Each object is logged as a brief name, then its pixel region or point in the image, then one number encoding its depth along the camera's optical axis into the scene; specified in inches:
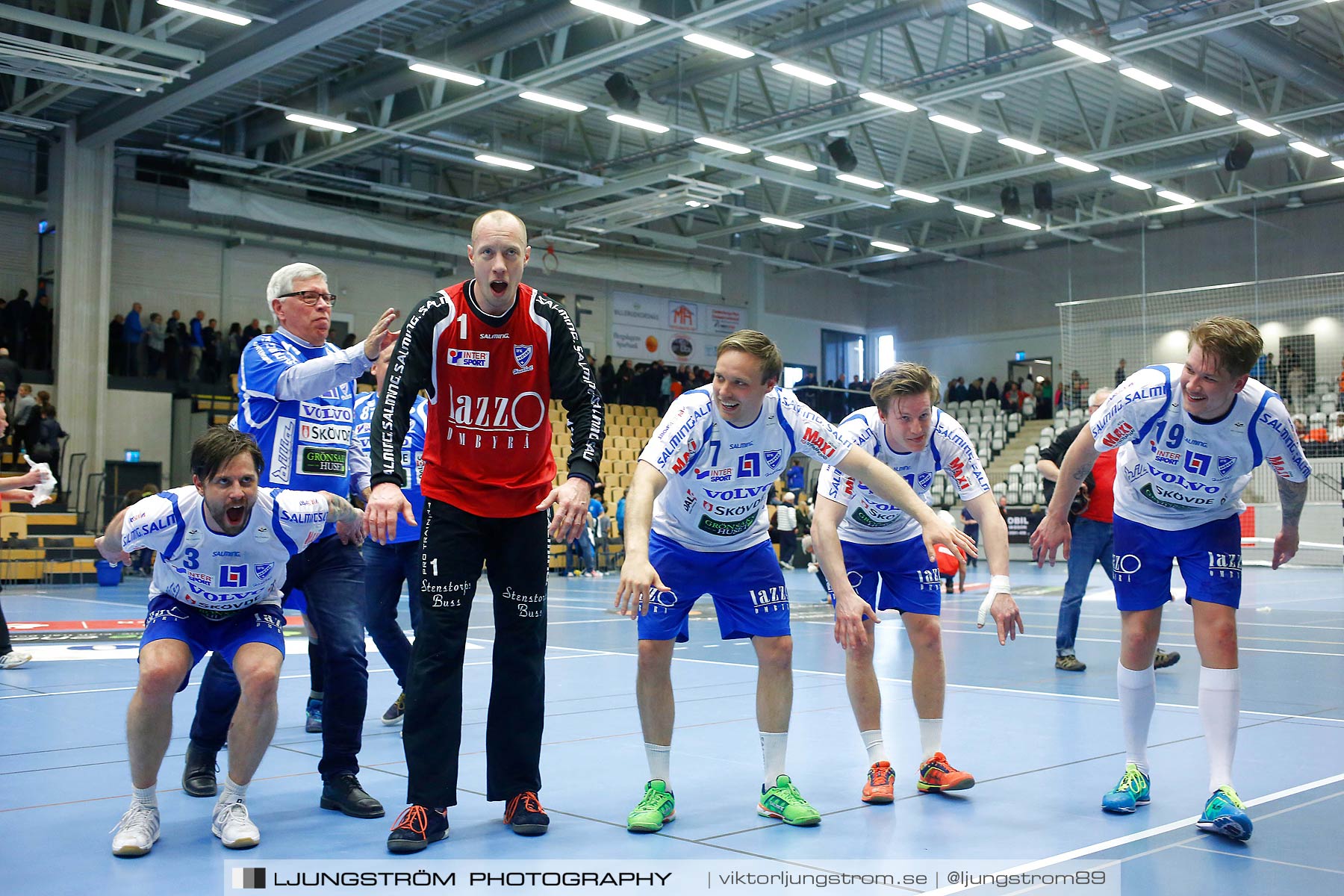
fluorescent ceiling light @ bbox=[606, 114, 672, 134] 784.3
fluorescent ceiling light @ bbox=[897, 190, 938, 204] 991.6
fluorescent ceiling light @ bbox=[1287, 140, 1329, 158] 911.7
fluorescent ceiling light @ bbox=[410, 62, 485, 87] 693.3
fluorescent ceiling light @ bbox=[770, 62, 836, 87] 717.3
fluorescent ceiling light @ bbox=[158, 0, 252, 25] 599.1
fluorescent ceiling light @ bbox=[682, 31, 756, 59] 656.4
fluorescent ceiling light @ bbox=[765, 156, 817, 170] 904.3
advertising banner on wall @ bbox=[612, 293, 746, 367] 1315.2
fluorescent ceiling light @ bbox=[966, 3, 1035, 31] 600.6
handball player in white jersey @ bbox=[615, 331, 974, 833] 162.9
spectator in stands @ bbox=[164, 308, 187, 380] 952.9
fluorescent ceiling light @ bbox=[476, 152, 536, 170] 877.8
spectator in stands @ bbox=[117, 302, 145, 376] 934.4
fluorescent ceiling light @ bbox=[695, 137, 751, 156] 844.0
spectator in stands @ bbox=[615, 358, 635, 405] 1202.6
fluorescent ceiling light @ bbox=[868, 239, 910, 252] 1179.3
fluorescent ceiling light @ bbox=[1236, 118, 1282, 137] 836.0
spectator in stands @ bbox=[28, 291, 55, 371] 873.5
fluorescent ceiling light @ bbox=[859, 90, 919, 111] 760.3
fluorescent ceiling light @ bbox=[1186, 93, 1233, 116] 774.5
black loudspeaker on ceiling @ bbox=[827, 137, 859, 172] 905.5
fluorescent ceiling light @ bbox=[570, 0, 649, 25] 593.0
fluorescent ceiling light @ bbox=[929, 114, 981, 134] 810.2
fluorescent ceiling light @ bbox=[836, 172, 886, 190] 946.1
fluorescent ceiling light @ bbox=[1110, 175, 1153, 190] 986.7
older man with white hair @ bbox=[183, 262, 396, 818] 172.7
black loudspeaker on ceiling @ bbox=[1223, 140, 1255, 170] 928.3
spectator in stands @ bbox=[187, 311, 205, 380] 961.6
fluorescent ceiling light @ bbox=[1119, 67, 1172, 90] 728.3
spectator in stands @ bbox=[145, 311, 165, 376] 945.6
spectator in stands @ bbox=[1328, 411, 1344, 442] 877.8
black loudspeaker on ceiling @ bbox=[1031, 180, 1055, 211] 1071.6
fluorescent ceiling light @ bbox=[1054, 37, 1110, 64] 665.0
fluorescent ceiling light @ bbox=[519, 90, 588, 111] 757.9
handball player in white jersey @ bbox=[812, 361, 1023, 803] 173.9
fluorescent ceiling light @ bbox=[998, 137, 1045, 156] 866.8
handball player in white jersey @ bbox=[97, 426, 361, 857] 150.1
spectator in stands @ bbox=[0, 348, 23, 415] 770.2
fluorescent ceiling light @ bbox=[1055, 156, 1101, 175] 915.4
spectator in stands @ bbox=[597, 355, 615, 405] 1170.6
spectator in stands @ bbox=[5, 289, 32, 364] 855.1
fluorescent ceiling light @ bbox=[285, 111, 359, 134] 774.5
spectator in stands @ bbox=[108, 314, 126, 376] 927.7
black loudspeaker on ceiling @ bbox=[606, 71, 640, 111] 767.7
